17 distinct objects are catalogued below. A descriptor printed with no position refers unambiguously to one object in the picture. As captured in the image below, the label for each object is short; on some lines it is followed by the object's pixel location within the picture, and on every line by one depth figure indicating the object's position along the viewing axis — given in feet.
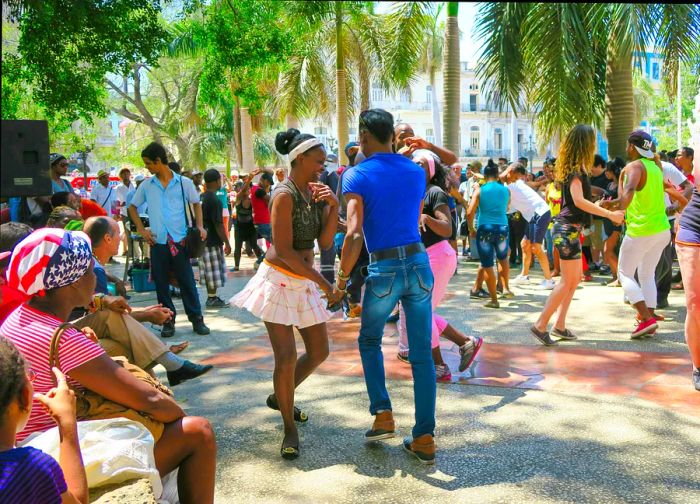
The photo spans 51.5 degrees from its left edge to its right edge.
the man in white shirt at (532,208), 32.91
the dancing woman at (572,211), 21.07
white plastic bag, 7.65
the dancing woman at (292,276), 13.62
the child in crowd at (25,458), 6.15
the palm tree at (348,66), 49.90
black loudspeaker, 14.87
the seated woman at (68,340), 8.34
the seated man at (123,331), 11.39
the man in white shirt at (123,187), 53.47
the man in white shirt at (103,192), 50.37
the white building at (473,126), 223.30
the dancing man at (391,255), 13.30
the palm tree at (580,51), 37.50
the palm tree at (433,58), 132.87
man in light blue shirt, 24.53
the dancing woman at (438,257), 18.16
